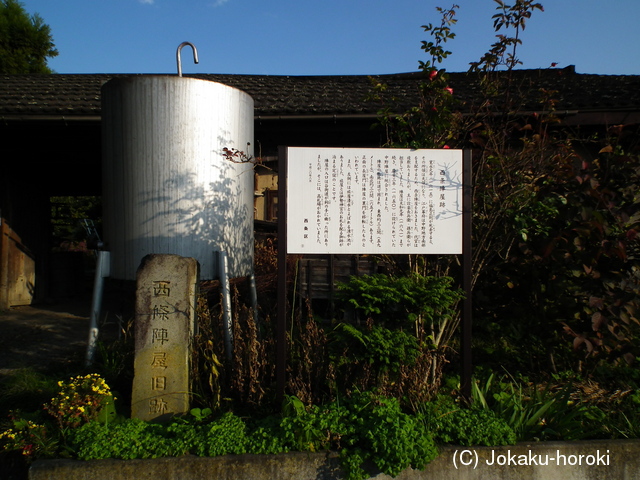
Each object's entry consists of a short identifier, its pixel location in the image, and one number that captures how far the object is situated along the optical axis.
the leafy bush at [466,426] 2.62
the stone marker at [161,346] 2.91
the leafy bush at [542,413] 2.79
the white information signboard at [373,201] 3.00
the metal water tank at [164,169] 3.75
